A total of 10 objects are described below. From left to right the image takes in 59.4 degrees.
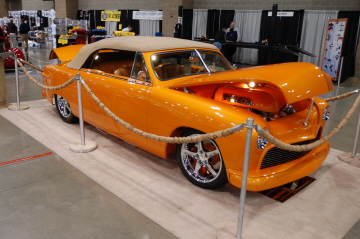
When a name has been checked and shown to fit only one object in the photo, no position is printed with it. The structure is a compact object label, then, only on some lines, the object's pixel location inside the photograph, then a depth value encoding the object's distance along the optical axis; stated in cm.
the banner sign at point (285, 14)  1217
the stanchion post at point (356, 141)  441
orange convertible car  301
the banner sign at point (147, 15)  1662
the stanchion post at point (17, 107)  625
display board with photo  1007
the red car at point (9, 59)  1009
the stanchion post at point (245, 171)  244
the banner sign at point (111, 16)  1915
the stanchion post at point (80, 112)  424
